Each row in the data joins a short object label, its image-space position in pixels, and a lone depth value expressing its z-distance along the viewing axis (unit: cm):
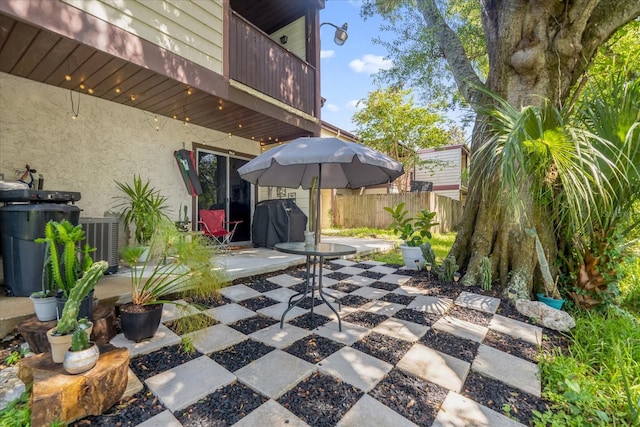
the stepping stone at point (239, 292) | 323
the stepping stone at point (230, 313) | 264
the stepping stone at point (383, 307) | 288
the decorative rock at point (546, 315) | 256
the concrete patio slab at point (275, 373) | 167
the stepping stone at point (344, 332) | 229
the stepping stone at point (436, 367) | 178
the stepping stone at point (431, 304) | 292
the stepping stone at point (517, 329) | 238
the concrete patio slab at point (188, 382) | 155
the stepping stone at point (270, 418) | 140
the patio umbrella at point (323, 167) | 237
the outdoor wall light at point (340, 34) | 560
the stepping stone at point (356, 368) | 174
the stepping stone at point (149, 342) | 203
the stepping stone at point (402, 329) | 236
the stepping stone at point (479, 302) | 299
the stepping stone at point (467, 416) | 144
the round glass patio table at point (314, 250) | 239
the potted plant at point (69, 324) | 146
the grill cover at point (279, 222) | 582
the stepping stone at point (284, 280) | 382
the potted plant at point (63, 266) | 174
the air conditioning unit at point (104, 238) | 342
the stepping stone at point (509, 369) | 177
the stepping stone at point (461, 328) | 240
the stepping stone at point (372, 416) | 141
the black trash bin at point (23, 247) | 254
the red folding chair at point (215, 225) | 506
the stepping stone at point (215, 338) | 212
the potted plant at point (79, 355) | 137
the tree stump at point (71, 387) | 128
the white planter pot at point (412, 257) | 452
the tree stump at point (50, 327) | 184
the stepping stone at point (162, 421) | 137
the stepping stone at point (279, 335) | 222
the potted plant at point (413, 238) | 453
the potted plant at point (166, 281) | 211
